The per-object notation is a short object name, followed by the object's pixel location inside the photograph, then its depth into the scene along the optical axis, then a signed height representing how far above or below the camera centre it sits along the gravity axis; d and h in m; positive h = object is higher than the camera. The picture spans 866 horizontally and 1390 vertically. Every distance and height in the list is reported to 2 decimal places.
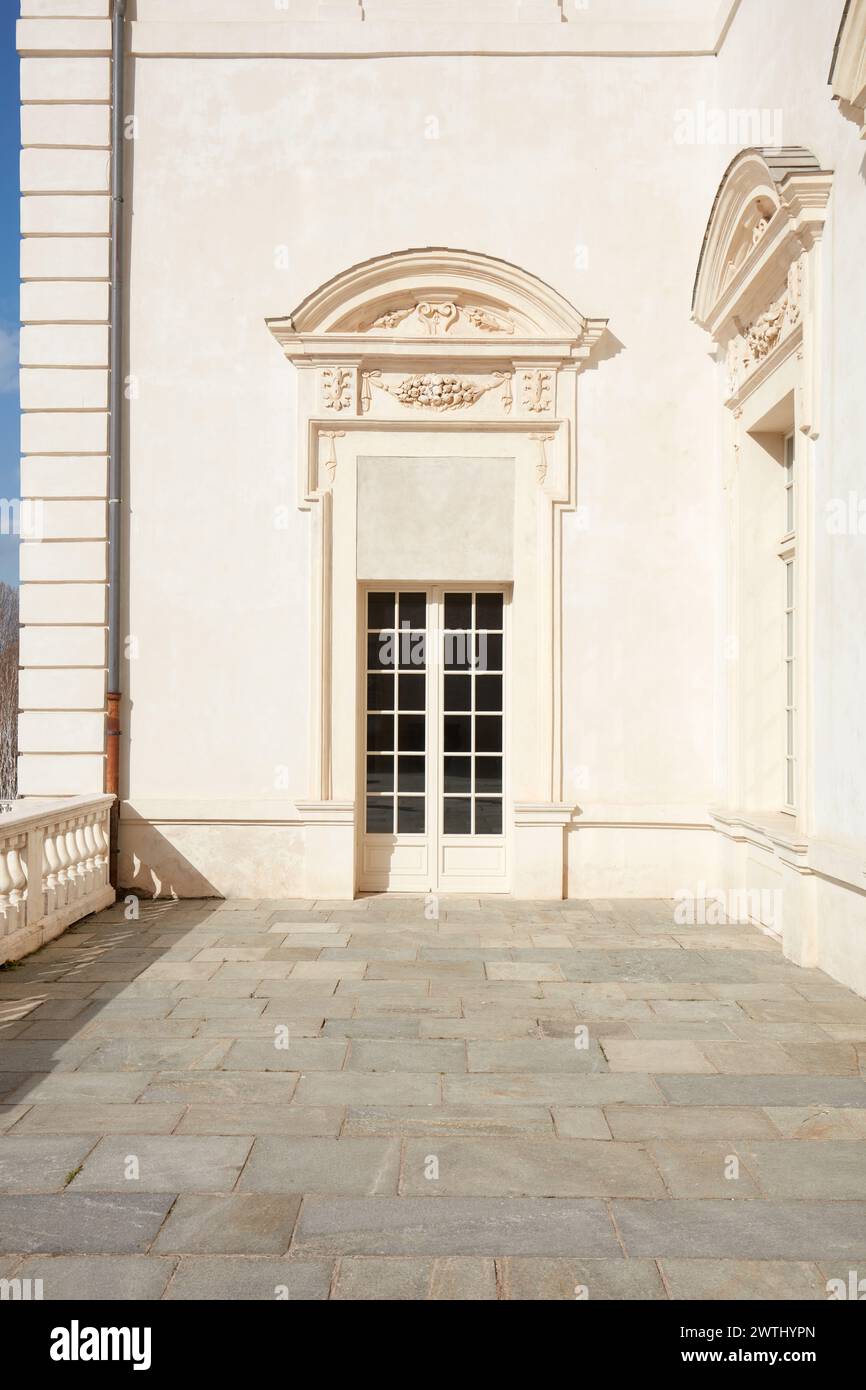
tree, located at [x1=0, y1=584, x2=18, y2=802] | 29.41 -0.34
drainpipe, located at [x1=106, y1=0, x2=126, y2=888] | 8.50 +2.27
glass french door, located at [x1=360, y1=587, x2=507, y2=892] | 8.66 -0.27
